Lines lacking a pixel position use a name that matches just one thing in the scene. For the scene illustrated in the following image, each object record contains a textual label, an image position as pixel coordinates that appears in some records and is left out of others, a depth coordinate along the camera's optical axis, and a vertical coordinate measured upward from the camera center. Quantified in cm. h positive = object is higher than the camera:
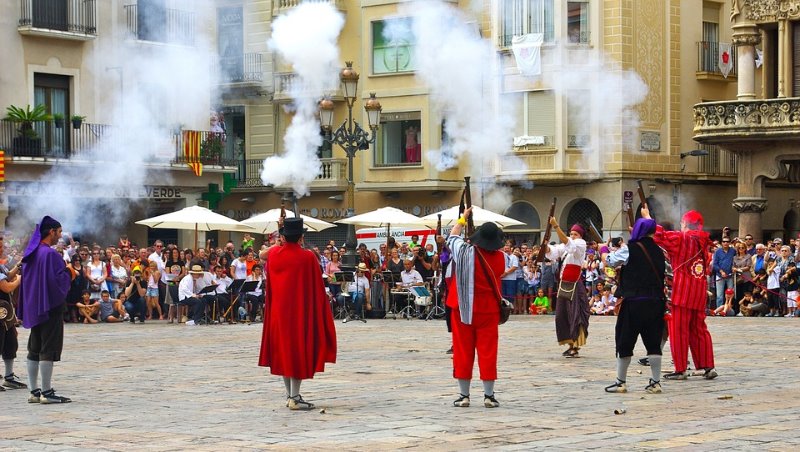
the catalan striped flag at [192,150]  4078 +140
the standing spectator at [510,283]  3241 -192
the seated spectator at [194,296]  3027 -202
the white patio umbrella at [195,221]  3300 -49
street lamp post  3109 +159
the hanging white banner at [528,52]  4178 +423
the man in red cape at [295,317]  1373 -113
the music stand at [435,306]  3155 -235
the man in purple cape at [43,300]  1466 -102
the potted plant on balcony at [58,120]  3797 +210
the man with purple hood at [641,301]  1480 -107
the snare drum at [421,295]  3138 -209
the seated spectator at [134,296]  3156 -211
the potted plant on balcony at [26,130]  3703 +180
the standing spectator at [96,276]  3141 -165
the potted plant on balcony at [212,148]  4166 +148
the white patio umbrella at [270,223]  3347 -55
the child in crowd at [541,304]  3288 -240
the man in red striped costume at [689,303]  1608 -117
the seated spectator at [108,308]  3148 -236
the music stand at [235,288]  3078 -188
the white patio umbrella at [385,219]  3319 -47
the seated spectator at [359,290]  3122 -198
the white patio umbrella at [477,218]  3203 -43
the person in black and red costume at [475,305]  1366 -102
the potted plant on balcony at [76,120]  3803 +208
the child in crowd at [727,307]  3039 -230
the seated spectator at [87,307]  3103 -230
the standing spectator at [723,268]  3045 -148
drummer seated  3198 -171
